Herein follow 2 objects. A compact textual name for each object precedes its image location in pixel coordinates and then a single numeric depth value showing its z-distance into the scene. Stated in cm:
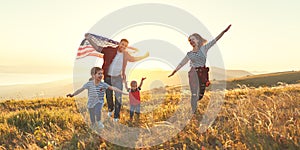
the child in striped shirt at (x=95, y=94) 824
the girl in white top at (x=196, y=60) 863
